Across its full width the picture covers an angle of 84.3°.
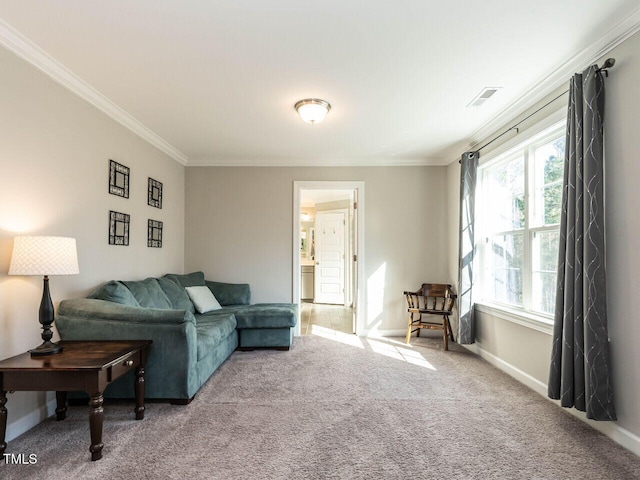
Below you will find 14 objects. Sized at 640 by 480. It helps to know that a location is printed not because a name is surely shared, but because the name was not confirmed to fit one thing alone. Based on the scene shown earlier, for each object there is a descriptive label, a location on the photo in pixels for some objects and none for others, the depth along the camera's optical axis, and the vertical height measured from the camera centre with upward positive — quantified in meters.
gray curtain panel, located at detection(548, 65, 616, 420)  2.15 -0.11
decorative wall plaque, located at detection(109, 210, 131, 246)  3.30 +0.17
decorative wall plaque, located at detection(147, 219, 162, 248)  4.05 +0.14
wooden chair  4.31 -0.76
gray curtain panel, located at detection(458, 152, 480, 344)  4.03 -0.02
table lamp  2.08 -0.11
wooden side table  1.96 -0.75
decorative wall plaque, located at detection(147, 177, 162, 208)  4.06 +0.61
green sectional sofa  2.61 -0.66
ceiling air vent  2.94 +1.33
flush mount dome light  3.10 +1.24
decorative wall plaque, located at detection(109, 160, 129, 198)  3.30 +0.63
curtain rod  2.17 +1.16
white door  7.89 -0.30
